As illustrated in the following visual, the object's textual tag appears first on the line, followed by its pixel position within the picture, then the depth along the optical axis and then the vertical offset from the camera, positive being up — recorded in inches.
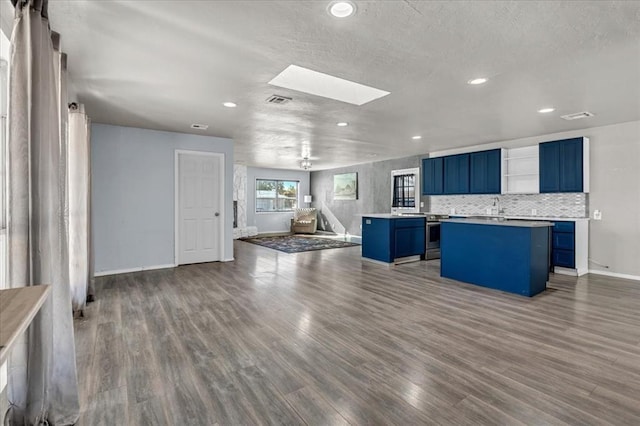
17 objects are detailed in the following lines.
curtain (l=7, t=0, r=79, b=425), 60.8 +1.3
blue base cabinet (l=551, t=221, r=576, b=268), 203.9 -23.8
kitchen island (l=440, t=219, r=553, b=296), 160.9 -25.1
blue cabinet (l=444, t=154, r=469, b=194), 271.3 +30.4
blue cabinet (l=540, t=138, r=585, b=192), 209.0 +29.2
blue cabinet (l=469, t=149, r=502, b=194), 250.1 +29.7
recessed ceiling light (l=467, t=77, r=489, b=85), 125.6 +51.6
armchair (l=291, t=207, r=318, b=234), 457.4 -19.5
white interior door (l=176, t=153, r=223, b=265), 230.7 +0.5
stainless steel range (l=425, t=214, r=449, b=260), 261.3 -24.3
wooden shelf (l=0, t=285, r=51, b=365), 30.8 -12.0
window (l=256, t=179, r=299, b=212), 457.1 +20.0
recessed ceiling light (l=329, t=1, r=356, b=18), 77.3 +50.4
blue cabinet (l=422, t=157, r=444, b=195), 291.9 +30.7
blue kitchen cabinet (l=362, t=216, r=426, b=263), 235.6 -22.6
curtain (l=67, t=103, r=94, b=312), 129.3 +2.5
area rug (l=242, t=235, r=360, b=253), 322.0 -39.1
